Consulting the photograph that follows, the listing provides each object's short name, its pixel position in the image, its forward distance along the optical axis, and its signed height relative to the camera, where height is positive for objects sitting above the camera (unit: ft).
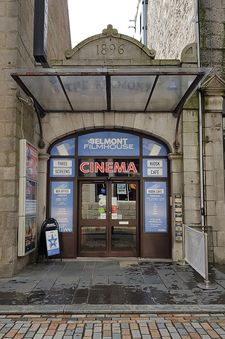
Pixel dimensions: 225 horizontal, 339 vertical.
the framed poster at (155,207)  32.35 -0.69
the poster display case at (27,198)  26.55 +0.14
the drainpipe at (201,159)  30.35 +3.50
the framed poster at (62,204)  32.30 -0.40
